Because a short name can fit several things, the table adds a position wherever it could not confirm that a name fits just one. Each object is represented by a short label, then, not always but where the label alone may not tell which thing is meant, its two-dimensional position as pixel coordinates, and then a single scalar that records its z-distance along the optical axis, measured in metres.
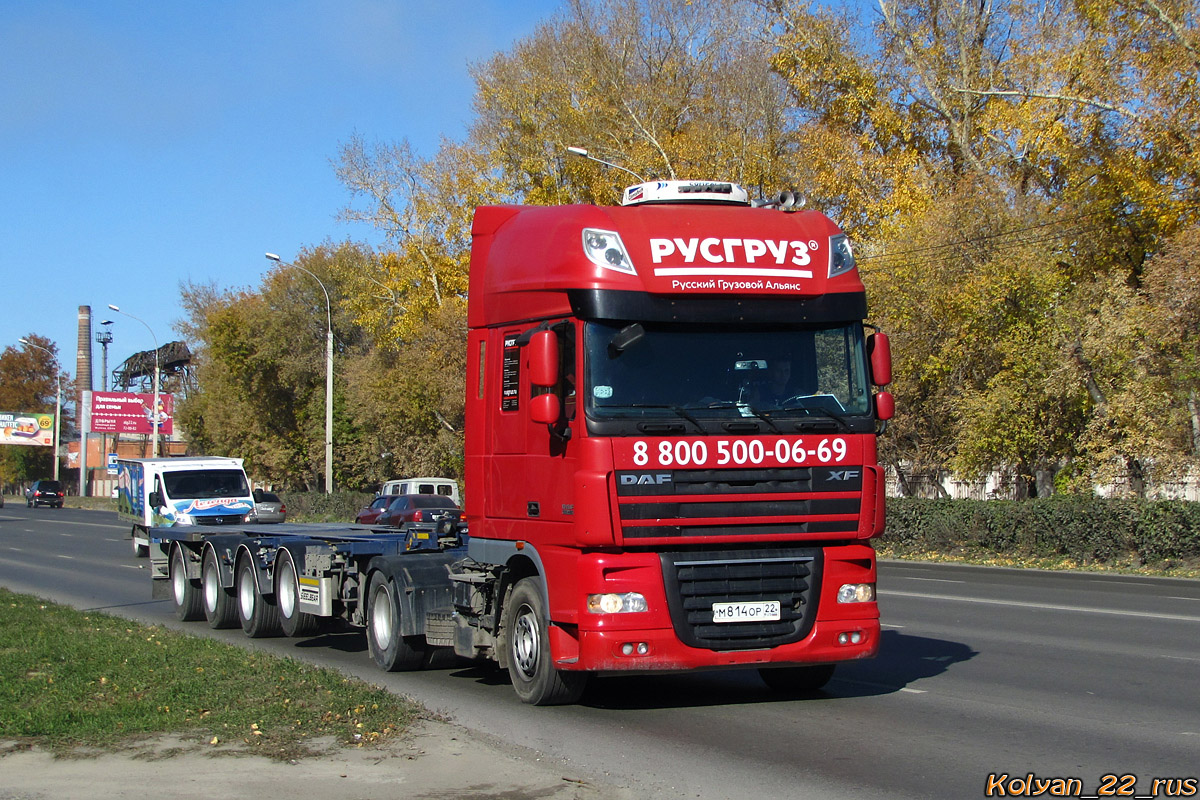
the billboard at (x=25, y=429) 100.62
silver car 36.35
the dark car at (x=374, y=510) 33.38
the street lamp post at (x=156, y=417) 59.16
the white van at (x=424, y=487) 38.19
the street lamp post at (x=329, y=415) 41.50
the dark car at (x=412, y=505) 32.19
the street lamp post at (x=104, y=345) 105.56
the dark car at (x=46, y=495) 77.44
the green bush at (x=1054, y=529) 23.88
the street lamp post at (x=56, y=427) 92.68
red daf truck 8.36
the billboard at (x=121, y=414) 80.56
